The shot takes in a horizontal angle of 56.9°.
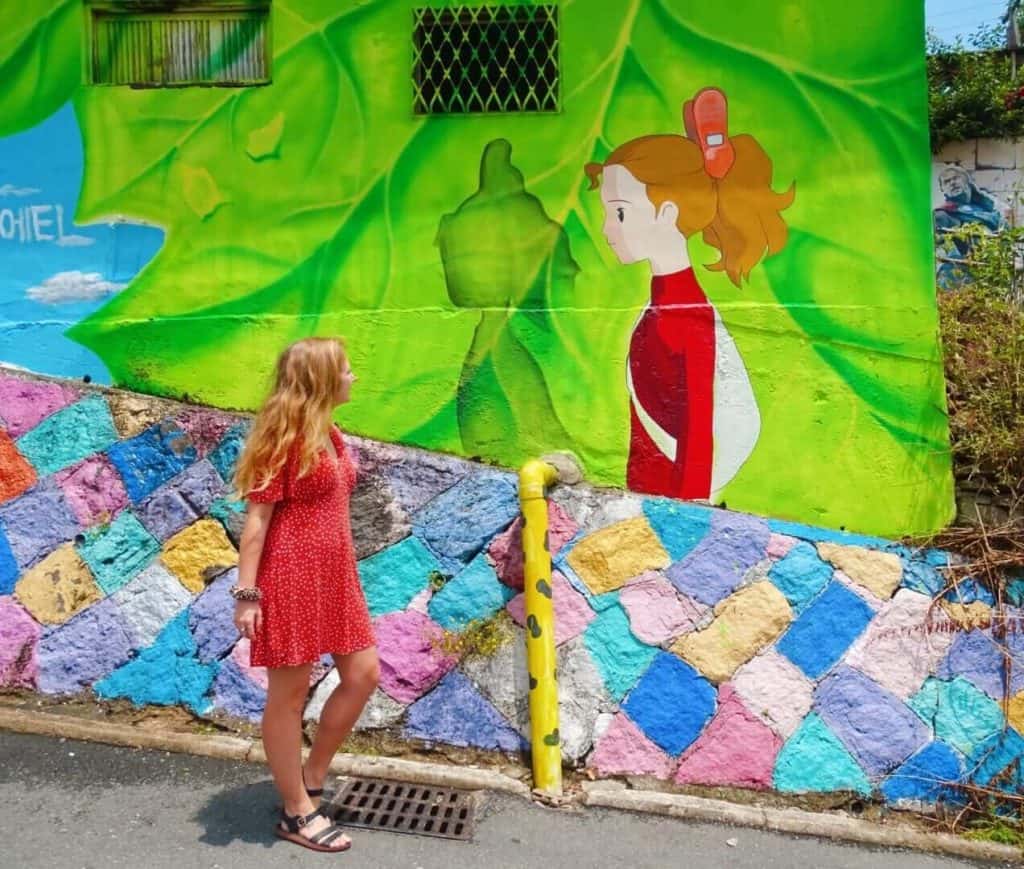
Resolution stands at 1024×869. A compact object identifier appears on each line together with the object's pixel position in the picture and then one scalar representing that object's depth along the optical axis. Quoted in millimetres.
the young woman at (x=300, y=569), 2979
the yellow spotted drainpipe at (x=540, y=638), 3812
